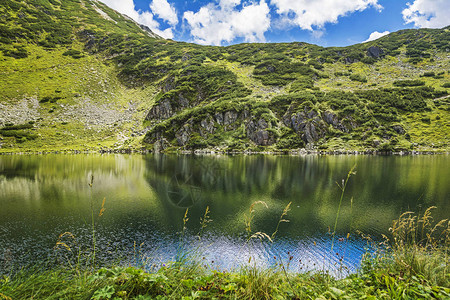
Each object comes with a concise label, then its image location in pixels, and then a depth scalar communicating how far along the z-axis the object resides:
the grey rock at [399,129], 104.00
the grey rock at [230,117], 120.76
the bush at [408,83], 133.38
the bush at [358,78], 147.39
